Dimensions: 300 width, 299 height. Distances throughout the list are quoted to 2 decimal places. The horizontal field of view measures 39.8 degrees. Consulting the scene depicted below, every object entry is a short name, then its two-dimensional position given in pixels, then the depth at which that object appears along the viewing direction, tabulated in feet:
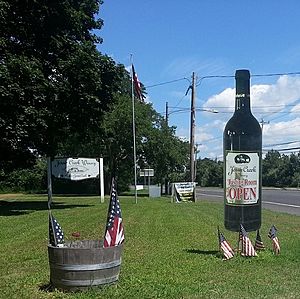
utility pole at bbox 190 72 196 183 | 95.91
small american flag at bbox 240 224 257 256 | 26.76
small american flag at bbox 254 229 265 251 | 28.36
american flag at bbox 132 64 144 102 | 85.82
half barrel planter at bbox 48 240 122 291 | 19.01
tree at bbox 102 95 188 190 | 132.81
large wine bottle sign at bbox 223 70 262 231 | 28.44
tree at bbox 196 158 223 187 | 293.87
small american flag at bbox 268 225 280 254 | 27.95
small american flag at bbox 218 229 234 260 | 26.61
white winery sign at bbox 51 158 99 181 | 90.07
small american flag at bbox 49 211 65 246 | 20.54
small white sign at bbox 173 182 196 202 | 93.70
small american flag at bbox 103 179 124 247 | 20.14
